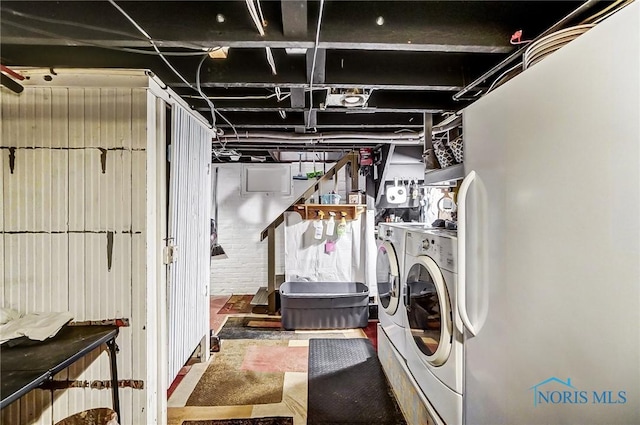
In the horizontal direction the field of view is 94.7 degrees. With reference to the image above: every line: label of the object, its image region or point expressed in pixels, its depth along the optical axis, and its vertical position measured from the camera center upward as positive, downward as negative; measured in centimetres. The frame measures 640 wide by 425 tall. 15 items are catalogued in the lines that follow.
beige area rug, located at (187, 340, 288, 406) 204 -128
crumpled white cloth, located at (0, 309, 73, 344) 128 -50
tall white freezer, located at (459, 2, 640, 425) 58 -6
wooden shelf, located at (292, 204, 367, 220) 361 +6
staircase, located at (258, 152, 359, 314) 367 -14
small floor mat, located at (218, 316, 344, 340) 308 -126
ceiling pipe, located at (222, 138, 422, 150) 300 +79
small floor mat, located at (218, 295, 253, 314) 381 -123
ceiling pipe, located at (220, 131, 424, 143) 290 +78
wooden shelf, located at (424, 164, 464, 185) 164 +24
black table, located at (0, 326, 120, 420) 100 -56
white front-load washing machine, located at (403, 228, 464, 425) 124 -52
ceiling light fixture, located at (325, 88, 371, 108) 195 +80
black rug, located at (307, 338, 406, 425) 189 -129
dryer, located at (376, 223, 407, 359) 191 -49
